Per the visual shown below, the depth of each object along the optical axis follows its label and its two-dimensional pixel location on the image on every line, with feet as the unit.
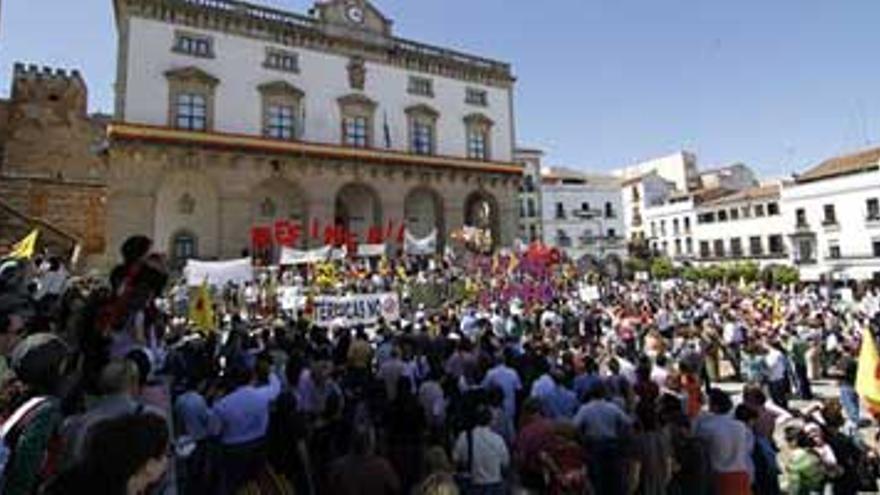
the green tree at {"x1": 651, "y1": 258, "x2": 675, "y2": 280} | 167.09
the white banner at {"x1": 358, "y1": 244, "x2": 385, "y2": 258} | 96.12
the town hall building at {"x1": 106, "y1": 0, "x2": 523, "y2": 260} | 97.66
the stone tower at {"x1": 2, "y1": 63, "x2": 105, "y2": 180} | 98.48
